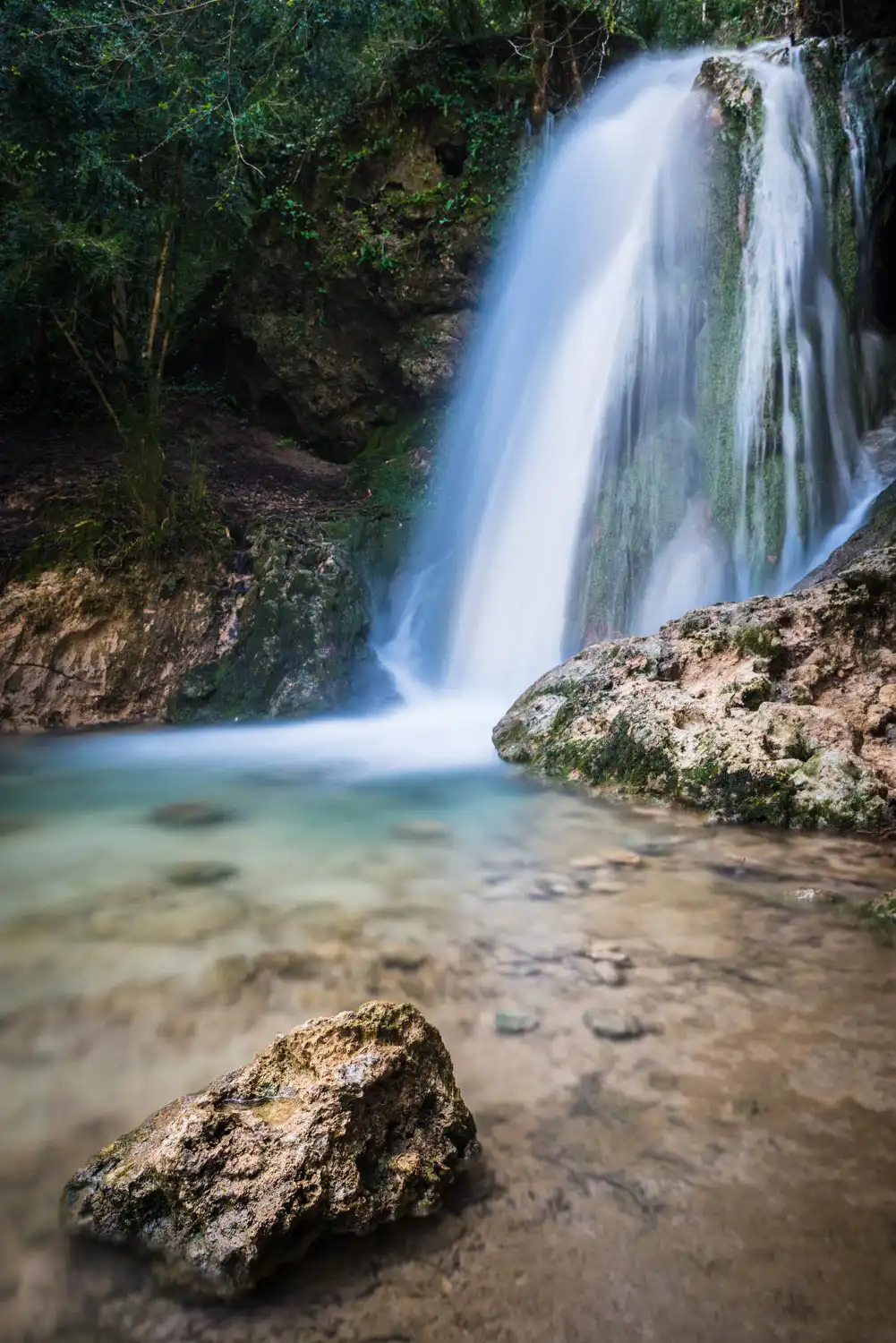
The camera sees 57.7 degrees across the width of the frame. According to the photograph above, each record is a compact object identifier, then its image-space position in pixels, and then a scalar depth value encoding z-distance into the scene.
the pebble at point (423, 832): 3.96
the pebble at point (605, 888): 3.09
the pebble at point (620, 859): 3.39
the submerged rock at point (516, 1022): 2.12
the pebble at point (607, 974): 2.37
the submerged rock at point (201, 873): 3.37
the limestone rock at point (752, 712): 3.89
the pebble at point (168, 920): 2.80
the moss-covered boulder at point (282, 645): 7.86
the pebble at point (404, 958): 2.54
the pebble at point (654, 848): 3.47
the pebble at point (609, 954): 2.48
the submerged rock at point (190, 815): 4.38
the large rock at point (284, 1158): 1.40
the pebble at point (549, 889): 3.10
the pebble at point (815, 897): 2.89
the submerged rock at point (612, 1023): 2.08
